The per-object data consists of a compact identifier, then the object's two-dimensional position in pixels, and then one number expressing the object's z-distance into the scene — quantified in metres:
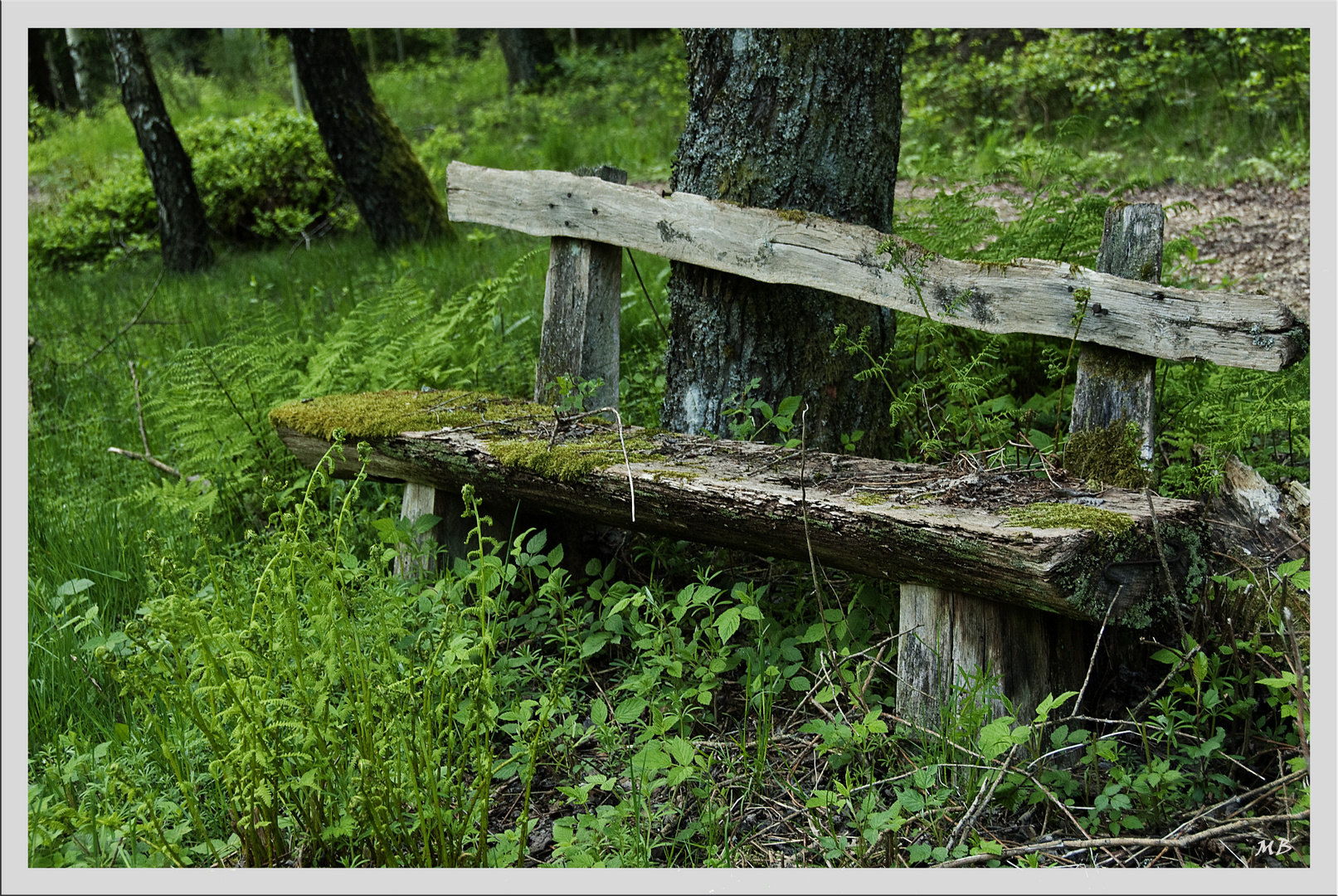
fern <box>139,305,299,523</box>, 4.05
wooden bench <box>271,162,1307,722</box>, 2.16
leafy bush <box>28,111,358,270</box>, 9.39
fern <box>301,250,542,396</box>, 4.18
